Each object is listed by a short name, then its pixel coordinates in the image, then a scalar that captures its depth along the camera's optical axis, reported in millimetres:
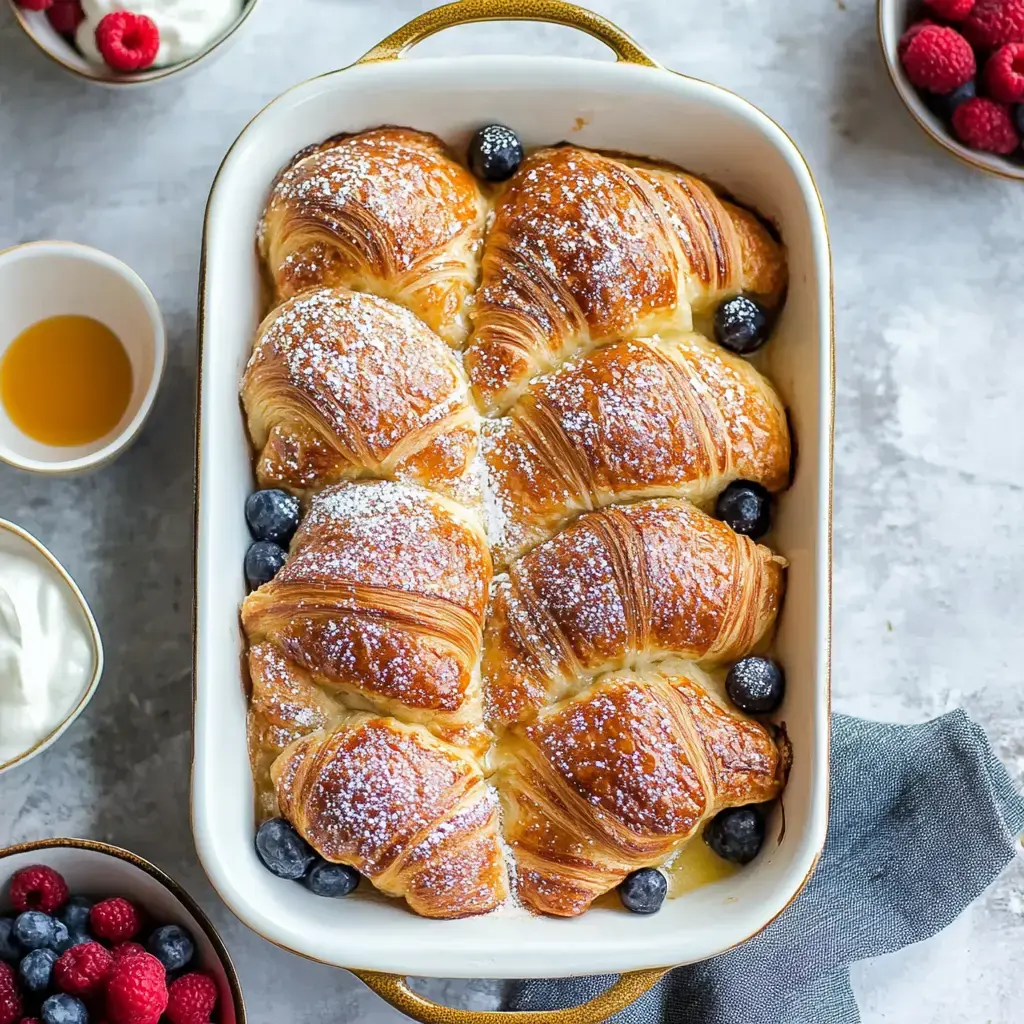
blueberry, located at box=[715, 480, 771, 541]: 829
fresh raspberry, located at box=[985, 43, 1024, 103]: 872
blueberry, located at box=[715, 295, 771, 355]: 839
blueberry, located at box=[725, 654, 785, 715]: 824
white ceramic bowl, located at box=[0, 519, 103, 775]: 845
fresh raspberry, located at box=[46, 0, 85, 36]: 874
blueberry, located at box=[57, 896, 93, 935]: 857
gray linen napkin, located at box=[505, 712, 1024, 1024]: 873
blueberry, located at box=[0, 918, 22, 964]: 848
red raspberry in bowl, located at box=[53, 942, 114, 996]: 831
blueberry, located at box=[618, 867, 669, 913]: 822
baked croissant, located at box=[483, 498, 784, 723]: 807
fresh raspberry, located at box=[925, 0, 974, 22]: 879
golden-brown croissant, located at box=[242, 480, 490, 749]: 804
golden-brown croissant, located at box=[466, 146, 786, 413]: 822
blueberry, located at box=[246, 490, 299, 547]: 831
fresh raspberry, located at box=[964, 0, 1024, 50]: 878
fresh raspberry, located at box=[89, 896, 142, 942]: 848
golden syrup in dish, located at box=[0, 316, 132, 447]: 884
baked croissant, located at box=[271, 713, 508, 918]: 803
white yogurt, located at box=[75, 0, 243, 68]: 866
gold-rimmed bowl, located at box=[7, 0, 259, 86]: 870
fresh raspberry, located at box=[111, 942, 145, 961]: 840
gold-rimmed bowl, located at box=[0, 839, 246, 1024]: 847
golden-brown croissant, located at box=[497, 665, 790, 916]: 805
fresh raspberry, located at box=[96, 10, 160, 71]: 861
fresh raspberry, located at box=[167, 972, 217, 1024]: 839
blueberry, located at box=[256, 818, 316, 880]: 819
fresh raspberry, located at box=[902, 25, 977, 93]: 875
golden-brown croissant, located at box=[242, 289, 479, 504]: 815
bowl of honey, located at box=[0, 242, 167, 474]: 872
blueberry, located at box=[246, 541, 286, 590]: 831
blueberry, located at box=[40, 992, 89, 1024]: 823
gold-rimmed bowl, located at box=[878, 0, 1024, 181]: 883
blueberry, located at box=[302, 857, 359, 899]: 821
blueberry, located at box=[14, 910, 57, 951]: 845
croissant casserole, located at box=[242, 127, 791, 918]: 806
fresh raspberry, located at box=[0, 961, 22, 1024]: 833
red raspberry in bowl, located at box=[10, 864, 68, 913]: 851
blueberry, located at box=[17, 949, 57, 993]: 837
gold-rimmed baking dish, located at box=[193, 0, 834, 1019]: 810
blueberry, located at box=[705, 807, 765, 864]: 830
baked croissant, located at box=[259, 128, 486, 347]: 826
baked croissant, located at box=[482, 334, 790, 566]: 813
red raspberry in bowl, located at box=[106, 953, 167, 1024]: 816
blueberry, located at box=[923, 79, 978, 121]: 883
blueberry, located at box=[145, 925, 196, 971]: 847
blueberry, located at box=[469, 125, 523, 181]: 846
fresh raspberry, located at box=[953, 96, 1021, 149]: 876
